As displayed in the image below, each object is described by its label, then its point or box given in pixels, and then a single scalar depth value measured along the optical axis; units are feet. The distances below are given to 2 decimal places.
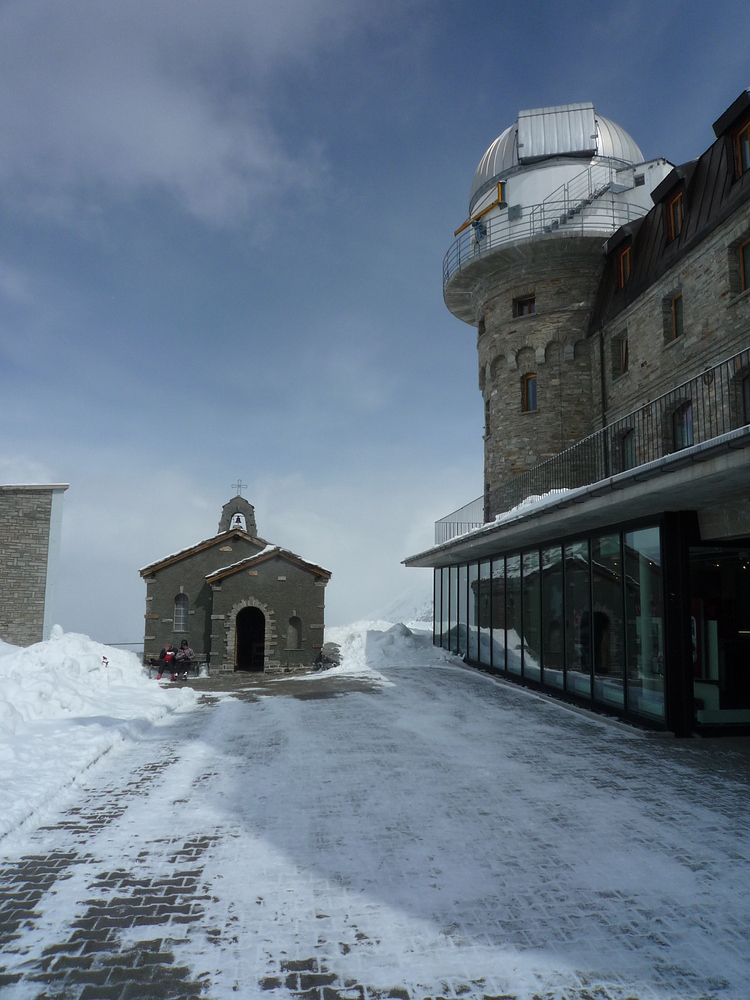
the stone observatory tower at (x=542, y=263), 74.28
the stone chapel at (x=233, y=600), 87.86
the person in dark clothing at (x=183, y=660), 73.77
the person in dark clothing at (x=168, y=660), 73.82
